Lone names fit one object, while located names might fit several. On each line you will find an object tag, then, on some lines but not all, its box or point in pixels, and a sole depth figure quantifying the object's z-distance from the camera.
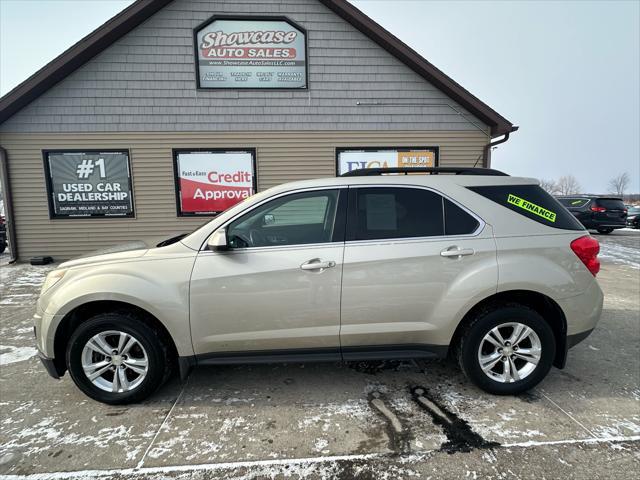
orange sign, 8.86
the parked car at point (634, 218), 19.05
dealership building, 8.09
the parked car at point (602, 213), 15.17
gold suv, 2.74
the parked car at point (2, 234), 10.59
